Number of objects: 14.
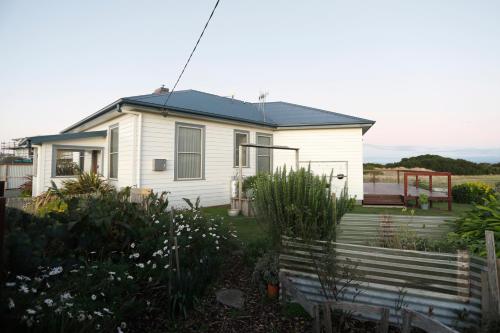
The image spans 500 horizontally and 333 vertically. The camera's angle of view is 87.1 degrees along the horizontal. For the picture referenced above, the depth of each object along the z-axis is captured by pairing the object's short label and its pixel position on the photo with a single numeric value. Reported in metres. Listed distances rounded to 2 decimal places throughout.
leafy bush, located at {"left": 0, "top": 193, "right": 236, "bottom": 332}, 1.97
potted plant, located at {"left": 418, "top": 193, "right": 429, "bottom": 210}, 9.88
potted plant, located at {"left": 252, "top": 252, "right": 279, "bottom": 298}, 3.13
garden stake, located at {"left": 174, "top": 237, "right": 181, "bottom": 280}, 2.87
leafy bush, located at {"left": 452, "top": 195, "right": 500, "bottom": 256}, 3.12
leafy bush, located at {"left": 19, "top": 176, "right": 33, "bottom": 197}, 12.79
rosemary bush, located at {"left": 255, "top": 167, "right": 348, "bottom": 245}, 3.20
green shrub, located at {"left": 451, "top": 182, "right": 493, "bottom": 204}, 11.61
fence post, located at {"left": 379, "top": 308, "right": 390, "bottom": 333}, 2.23
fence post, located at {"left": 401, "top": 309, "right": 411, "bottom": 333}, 2.12
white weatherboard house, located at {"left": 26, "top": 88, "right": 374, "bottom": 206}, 8.22
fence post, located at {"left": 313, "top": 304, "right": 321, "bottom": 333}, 2.32
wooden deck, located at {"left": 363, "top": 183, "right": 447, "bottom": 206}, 10.49
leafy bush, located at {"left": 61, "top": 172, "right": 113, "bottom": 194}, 8.35
